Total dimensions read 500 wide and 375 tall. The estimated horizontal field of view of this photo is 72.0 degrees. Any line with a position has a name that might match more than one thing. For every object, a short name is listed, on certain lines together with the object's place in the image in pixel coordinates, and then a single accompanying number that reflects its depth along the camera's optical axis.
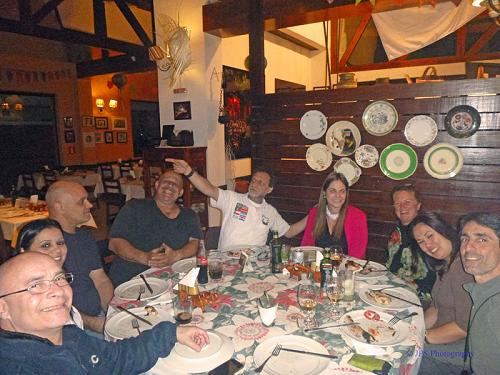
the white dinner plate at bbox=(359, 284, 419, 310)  1.68
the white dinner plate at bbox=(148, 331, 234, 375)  1.23
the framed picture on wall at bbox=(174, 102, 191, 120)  5.12
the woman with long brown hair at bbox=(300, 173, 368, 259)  2.74
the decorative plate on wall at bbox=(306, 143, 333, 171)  3.88
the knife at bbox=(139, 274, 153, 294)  1.86
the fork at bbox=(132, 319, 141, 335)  1.49
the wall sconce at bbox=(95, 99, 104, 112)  10.70
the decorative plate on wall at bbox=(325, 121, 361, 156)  3.71
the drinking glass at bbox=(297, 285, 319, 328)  1.51
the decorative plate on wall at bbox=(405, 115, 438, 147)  3.34
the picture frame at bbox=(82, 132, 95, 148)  10.40
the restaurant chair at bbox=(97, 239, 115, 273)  2.75
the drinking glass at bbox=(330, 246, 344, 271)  2.12
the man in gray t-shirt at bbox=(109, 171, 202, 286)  2.55
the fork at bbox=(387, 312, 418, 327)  1.51
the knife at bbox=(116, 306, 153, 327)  1.53
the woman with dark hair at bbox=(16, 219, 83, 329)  1.70
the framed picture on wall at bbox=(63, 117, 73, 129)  10.03
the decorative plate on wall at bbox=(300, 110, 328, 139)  3.88
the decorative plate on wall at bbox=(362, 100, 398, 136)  3.51
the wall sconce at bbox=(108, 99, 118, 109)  11.01
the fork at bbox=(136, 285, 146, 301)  1.77
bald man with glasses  1.09
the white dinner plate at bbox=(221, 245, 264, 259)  2.46
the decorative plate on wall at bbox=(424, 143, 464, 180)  3.25
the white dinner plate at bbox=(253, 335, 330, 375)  1.21
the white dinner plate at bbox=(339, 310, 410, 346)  1.38
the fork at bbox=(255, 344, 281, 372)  1.20
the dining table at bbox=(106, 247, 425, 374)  1.30
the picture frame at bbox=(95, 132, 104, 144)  10.68
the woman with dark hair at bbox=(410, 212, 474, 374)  1.75
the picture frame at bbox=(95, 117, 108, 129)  10.67
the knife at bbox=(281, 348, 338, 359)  1.27
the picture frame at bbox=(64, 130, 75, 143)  10.03
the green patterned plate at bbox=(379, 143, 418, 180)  3.46
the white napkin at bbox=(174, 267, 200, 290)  1.73
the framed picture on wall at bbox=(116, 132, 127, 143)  11.29
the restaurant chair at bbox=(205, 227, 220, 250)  3.05
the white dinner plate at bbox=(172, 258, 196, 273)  2.13
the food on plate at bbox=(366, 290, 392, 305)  1.71
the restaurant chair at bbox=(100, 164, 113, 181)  7.98
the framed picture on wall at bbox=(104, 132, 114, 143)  10.93
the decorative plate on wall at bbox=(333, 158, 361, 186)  3.72
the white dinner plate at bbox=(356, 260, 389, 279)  2.05
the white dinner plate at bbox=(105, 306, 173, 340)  1.47
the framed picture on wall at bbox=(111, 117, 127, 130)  11.15
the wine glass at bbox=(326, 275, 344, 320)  1.64
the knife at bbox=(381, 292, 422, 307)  1.70
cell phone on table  1.21
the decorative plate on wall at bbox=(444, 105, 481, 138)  3.14
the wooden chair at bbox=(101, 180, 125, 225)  5.30
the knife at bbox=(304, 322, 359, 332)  1.47
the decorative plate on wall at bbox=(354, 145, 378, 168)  3.64
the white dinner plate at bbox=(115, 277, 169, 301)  1.79
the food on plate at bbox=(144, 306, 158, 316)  1.62
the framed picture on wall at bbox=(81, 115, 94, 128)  10.37
